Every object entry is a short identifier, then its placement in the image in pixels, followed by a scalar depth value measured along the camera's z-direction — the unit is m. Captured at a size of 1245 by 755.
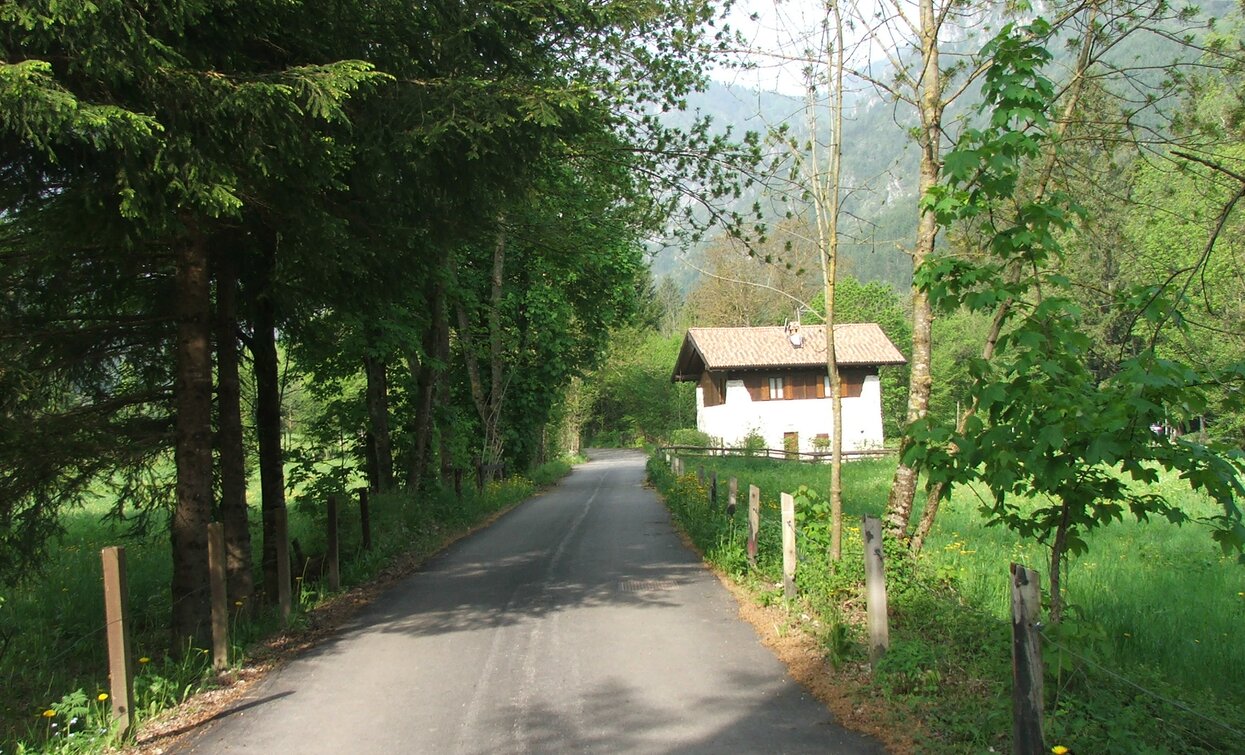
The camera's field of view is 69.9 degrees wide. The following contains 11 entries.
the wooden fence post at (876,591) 6.68
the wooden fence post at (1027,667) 4.39
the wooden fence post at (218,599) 7.57
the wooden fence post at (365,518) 13.55
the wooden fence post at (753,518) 11.20
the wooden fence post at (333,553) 11.17
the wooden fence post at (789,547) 9.16
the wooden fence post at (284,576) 9.21
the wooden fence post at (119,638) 5.93
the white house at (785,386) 50.12
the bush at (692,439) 49.34
